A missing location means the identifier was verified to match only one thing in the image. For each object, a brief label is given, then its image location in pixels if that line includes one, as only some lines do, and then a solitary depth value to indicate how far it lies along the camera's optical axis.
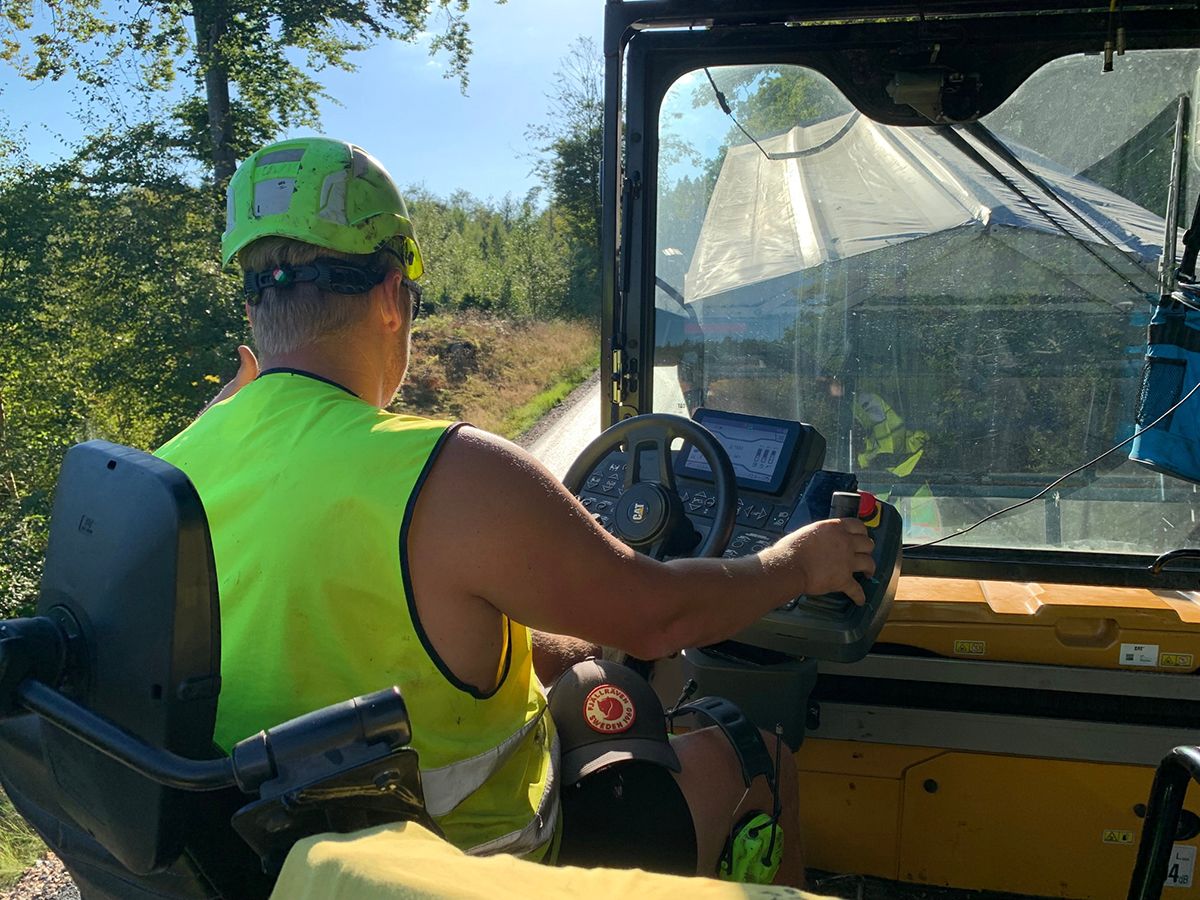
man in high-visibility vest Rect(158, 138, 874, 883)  1.42
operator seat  1.12
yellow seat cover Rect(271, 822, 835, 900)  0.88
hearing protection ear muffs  1.97
